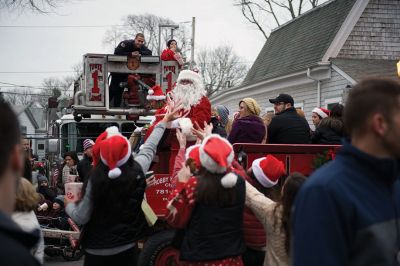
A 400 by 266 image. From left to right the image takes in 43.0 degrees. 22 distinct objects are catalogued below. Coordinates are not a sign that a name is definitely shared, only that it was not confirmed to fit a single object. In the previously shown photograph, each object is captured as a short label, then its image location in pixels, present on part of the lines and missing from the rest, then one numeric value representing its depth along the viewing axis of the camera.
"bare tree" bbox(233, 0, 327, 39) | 31.25
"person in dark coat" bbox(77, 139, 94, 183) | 8.39
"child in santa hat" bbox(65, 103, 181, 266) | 3.88
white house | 14.52
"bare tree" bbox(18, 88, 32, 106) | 64.12
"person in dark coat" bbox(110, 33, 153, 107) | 9.88
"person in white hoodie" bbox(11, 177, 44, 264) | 3.73
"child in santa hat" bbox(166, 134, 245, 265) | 3.54
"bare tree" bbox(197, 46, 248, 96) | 59.66
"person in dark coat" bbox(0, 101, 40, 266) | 1.58
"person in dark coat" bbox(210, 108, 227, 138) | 6.48
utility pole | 36.34
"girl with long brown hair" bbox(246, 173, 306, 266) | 3.60
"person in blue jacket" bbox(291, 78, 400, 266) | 2.04
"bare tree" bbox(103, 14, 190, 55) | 56.28
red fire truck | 9.41
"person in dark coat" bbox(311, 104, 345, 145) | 6.07
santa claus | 6.07
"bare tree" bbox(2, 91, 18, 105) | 59.52
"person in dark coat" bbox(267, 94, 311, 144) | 6.25
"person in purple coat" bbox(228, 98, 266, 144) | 5.98
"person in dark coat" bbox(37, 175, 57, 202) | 9.44
